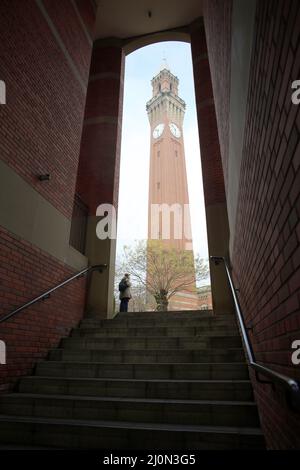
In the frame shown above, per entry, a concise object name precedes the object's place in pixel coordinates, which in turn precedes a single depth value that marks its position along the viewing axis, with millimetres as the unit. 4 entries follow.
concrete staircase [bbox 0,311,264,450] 2771
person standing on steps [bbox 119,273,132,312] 8508
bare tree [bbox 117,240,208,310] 17078
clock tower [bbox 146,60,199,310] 36156
